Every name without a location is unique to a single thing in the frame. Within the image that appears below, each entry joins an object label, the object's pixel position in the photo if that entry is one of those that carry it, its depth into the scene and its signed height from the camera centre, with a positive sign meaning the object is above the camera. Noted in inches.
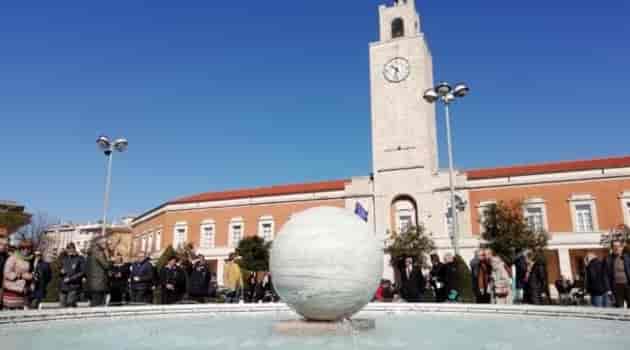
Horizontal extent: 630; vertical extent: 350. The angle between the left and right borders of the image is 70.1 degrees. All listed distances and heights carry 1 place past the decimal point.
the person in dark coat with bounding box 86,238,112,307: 370.3 -0.9
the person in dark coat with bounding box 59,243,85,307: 374.3 -4.8
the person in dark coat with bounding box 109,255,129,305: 480.7 -12.1
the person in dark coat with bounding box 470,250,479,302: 405.2 -2.6
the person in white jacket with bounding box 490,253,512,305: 381.4 -11.0
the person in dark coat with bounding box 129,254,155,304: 426.3 -10.5
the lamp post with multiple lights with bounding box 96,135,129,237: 786.8 +211.1
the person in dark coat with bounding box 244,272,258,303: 571.8 -26.6
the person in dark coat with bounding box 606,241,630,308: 341.4 -3.5
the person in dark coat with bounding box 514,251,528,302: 415.3 -2.0
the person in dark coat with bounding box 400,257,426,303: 435.8 -17.9
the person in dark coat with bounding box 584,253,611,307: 355.3 -11.6
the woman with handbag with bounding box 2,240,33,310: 292.0 -7.4
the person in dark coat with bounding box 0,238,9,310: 308.3 +10.4
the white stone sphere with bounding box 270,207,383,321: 222.8 +1.3
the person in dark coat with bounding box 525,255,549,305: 395.5 -11.6
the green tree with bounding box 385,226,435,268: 1122.7 +55.6
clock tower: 1364.4 +527.5
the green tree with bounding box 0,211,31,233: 1448.1 +162.4
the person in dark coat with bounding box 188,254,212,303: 419.2 -11.5
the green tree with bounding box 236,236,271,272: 1320.1 +44.6
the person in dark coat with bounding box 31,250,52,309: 400.5 -9.4
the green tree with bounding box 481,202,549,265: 1023.0 +76.7
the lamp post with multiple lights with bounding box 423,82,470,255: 700.7 +268.5
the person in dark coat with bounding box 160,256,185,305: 419.8 -11.5
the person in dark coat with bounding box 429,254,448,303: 435.5 -11.2
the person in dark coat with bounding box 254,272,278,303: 587.9 -32.7
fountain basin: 191.9 -32.2
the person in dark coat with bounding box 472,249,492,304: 398.6 -8.9
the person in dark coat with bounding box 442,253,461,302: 423.5 -10.2
